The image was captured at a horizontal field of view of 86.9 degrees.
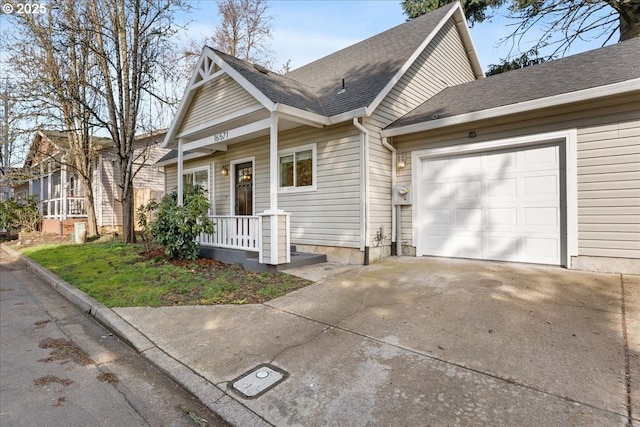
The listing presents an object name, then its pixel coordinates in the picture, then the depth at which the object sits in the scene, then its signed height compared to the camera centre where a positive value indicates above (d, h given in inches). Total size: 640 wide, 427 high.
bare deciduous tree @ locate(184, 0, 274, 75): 770.2 +427.8
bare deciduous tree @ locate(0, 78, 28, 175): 439.5 +132.7
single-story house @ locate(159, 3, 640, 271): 210.2 +45.9
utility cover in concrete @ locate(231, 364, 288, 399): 101.8 -52.5
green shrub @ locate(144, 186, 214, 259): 283.0 -8.7
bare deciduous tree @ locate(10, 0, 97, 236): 424.5 +206.2
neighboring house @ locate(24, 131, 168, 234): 569.0 +56.8
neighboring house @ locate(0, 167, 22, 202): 517.4 +75.1
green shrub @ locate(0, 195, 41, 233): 567.8 +3.7
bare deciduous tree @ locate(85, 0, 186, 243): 420.8 +200.5
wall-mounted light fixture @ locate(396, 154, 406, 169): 292.4 +45.2
